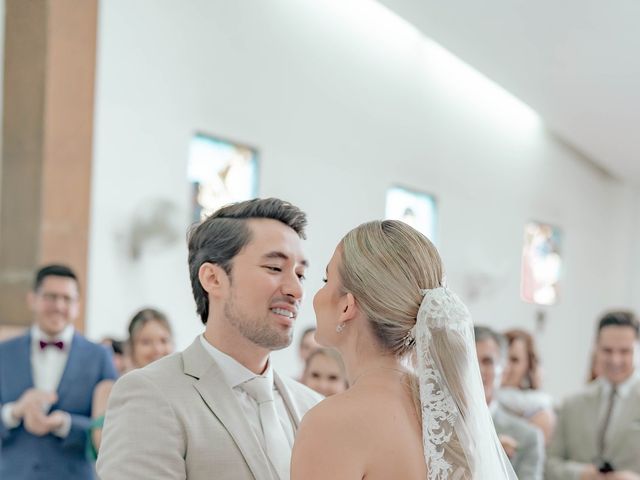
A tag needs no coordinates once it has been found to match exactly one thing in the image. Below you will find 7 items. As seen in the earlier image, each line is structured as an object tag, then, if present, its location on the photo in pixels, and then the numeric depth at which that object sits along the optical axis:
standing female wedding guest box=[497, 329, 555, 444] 6.20
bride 2.02
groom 2.27
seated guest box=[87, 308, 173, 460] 4.70
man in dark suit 4.67
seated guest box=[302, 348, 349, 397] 4.60
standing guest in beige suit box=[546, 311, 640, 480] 4.84
